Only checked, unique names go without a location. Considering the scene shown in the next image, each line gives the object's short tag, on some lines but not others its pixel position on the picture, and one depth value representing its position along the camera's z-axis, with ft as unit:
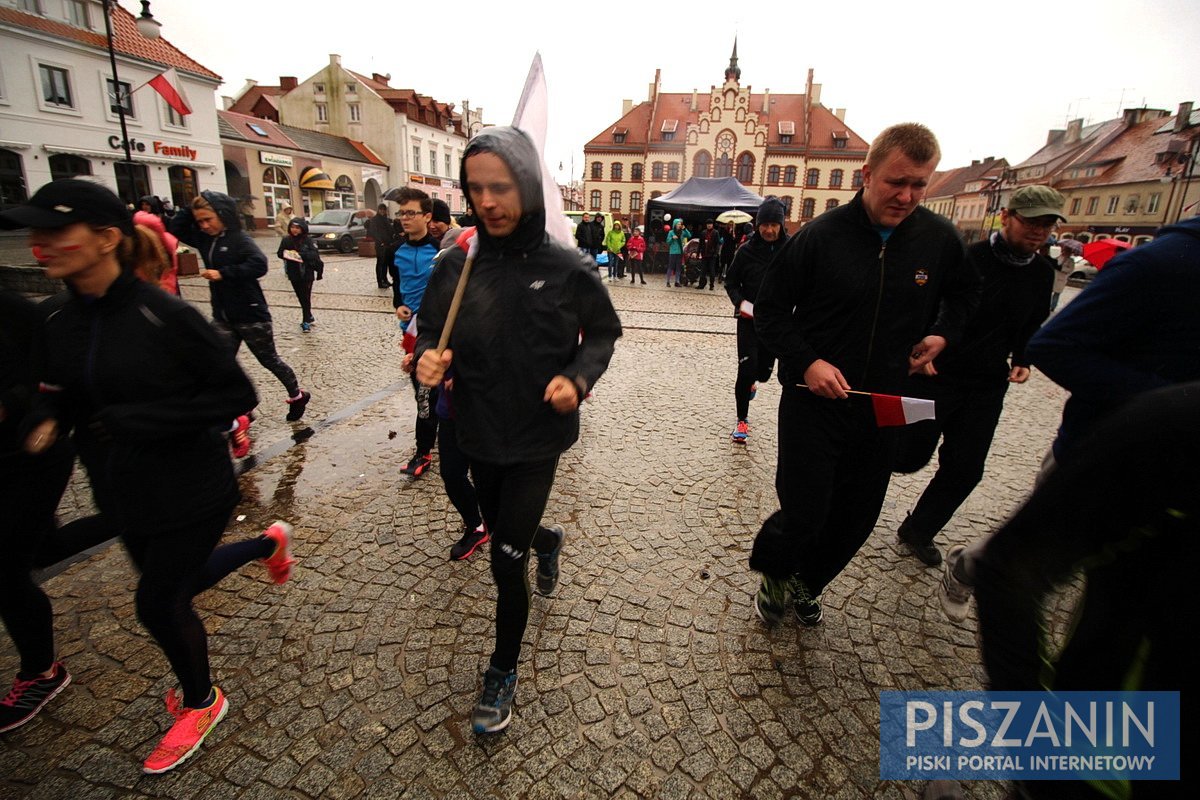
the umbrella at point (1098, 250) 17.46
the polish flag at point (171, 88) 44.62
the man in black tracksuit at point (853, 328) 7.95
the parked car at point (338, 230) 73.15
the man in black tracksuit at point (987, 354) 10.43
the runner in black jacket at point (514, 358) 6.86
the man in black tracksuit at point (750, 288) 17.43
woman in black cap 6.19
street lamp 41.81
